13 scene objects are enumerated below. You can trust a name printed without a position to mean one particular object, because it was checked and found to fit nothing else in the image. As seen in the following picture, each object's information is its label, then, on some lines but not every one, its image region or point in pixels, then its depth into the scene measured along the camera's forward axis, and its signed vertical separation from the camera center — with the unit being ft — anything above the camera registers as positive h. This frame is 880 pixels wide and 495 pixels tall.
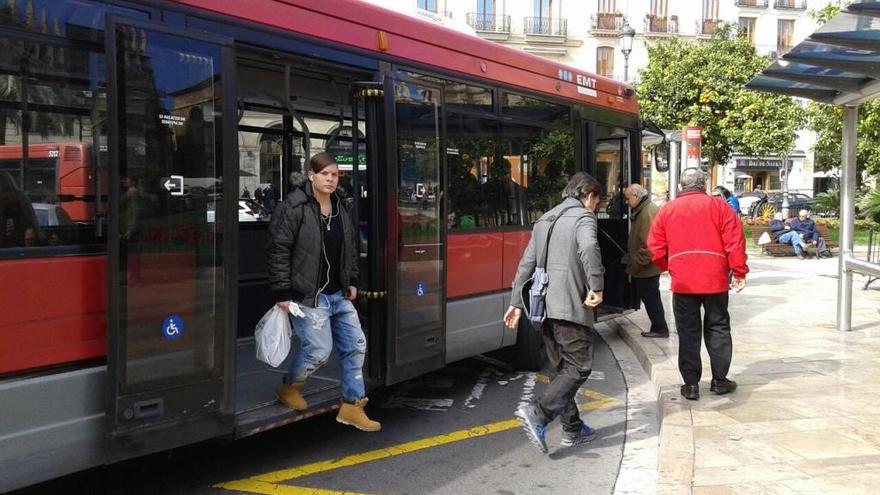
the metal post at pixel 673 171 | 40.01 +1.80
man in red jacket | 19.48 -1.45
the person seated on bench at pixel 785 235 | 70.74 -2.68
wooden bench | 71.46 -3.92
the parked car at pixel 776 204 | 109.58 +0.25
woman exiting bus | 15.40 -1.50
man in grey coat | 16.26 -2.00
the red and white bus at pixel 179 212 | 11.43 -0.16
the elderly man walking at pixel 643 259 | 28.68 -2.00
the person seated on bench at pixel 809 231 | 70.64 -2.30
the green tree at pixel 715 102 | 86.07 +11.52
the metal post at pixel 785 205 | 110.15 +0.09
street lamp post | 64.59 +13.72
